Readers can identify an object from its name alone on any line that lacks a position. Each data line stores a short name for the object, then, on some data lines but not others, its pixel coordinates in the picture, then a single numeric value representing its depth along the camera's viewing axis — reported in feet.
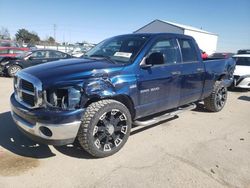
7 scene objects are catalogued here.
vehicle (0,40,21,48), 48.52
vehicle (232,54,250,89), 30.27
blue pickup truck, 9.54
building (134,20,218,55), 109.60
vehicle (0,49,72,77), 36.78
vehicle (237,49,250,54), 50.21
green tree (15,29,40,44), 233.96
